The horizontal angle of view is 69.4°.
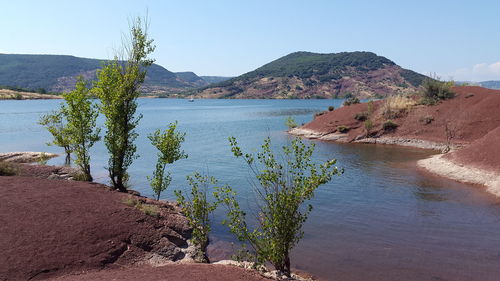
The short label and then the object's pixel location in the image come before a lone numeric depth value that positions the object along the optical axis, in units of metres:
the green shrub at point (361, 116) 62.28
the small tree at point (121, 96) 21.98
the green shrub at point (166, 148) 22.94
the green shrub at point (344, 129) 60.92
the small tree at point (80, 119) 23.95
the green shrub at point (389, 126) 57.38
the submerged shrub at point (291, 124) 70.00
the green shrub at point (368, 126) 58.28
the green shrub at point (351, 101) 71.29
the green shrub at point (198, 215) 14.16
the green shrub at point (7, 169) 24.30
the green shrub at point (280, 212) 11.55
